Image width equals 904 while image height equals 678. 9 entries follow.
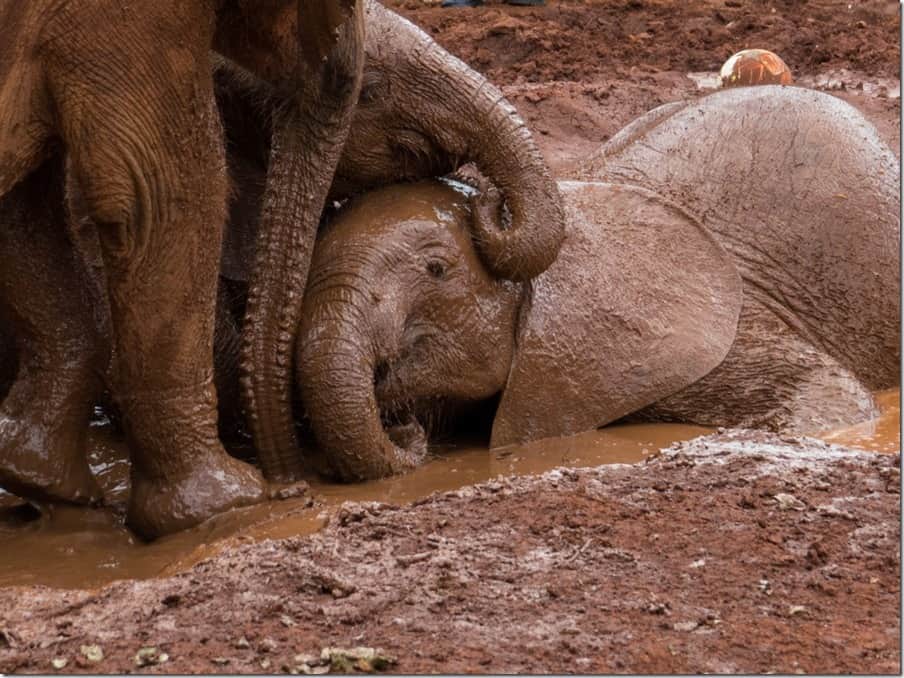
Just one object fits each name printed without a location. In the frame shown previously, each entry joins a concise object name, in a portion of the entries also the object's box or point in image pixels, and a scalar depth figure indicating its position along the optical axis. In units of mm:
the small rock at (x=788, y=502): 8211
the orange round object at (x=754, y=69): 17625
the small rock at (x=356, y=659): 6082
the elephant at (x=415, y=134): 10500
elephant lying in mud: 10383
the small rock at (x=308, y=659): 6117
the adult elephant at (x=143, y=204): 8141
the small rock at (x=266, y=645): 6277
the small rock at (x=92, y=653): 6254
